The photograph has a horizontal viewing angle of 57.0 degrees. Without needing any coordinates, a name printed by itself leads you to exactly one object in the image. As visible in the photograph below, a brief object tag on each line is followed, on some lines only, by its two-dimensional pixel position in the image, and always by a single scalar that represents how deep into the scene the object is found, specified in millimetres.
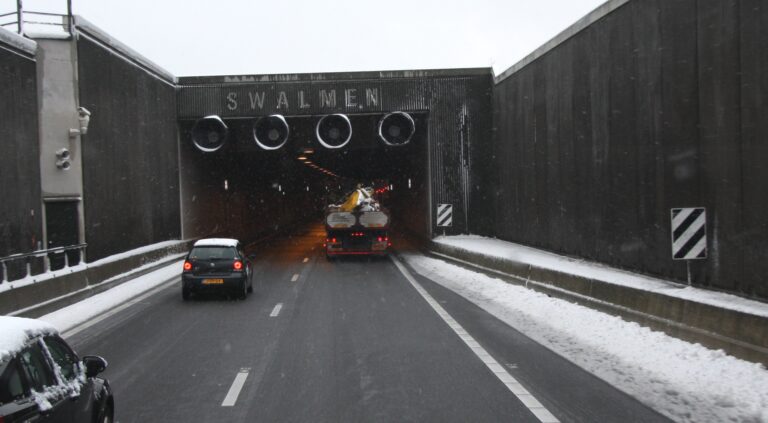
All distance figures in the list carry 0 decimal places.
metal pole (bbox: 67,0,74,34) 21000
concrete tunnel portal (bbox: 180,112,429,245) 31453
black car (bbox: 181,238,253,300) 17891
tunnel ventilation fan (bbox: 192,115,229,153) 30938
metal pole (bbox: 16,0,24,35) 20688
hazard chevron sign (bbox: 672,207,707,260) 11367
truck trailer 31188
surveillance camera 21359
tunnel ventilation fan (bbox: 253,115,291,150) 30906
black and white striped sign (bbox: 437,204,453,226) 30219
